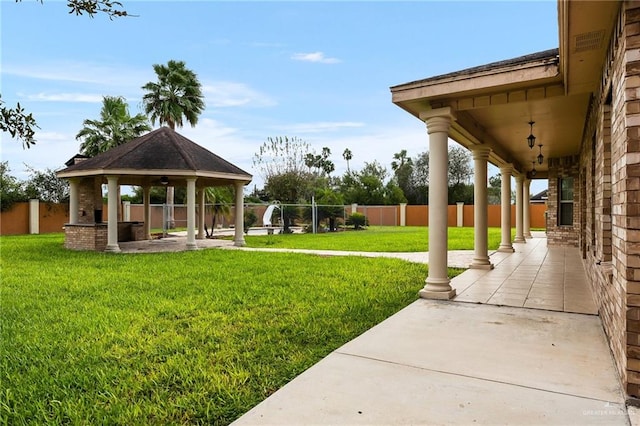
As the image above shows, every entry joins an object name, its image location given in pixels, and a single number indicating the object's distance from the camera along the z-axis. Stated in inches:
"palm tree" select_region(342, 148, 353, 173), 2340.1
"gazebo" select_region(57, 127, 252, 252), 499.5
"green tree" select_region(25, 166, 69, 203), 913.5
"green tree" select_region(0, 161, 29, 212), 826.2
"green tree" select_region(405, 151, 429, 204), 1727.4
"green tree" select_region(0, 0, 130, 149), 80.1
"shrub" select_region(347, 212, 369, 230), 965.2
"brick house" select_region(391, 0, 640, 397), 100.7
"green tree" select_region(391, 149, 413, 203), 1804.9
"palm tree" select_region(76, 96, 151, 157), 834.2
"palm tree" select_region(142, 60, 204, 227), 920.9
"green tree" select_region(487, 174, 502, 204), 1641.2
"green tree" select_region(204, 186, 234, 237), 872.3
